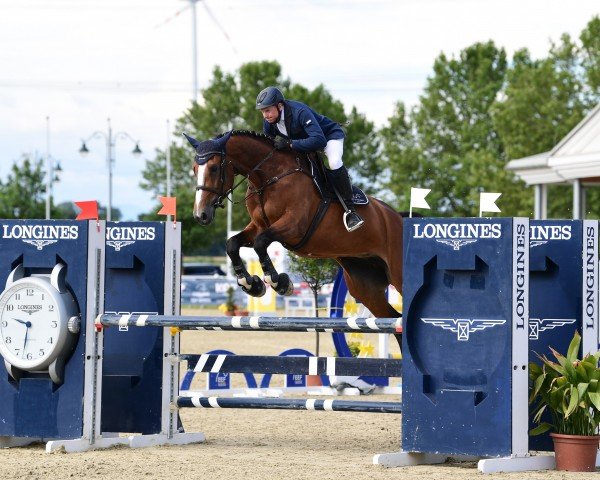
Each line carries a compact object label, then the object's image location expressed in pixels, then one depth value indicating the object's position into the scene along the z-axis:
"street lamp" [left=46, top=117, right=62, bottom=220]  76.87
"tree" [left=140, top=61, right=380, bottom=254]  91.56
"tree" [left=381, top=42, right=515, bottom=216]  81.69
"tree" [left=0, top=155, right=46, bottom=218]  80.00
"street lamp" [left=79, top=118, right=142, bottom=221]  66.00
